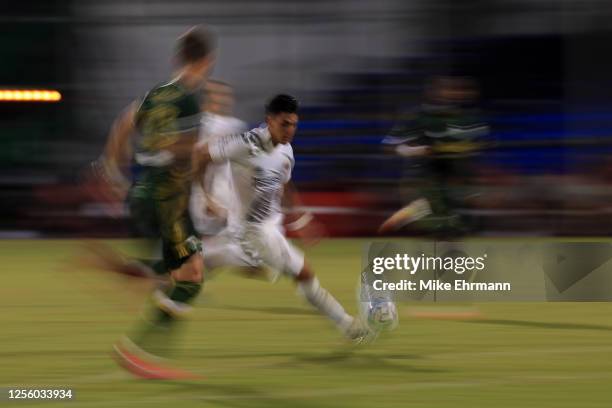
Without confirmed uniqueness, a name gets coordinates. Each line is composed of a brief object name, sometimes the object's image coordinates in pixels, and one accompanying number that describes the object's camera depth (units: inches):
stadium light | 1730.7
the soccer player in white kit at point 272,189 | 714.8
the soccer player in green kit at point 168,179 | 660.1
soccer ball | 765.3
